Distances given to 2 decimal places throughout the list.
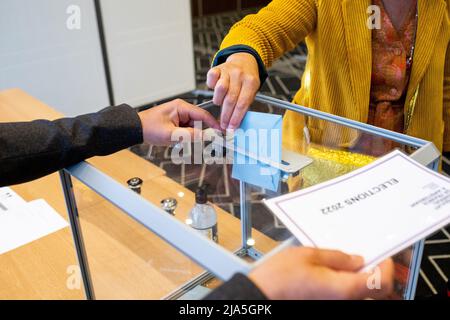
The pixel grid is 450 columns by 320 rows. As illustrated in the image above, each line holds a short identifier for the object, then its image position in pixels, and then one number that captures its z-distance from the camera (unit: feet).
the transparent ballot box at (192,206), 1.80
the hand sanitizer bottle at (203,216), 2.70
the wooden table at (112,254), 2.49
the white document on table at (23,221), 3.92
